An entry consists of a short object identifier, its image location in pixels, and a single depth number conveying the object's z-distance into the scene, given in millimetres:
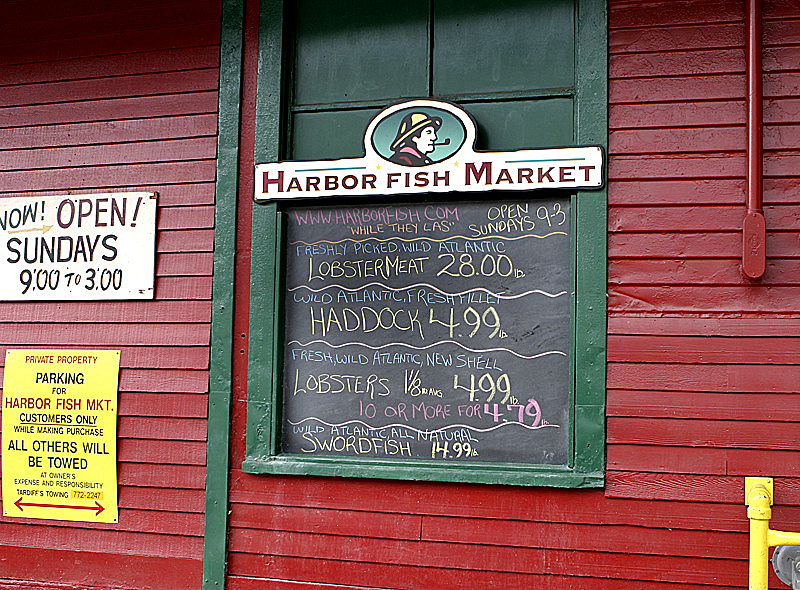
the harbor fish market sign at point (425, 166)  3873
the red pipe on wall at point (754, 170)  3623
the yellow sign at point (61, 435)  4266
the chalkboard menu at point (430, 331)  3898
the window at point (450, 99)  3814
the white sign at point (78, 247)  4312
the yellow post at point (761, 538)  3188
